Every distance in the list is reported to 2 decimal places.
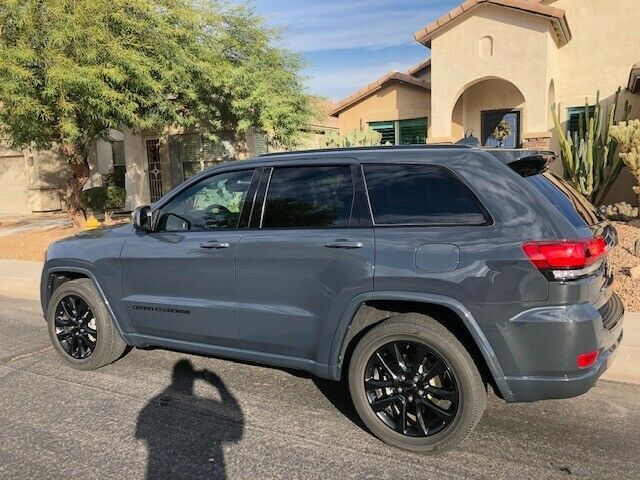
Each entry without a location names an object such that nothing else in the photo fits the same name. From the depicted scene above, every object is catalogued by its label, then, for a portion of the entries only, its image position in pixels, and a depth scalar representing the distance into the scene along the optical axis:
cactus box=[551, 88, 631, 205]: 9.98
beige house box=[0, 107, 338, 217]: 16.08
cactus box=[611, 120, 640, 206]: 8.85
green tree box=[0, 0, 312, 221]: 9.32
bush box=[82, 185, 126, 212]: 17.77
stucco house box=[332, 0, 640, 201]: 11.48
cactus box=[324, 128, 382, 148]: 12.84
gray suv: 3.02
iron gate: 17.31
